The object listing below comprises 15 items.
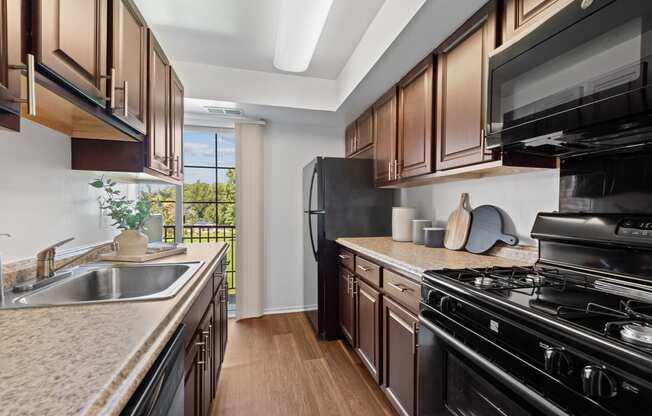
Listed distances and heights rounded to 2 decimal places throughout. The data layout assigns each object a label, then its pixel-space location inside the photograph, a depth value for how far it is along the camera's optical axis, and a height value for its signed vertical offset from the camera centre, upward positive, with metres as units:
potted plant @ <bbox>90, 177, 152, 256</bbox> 1.66 -0.10
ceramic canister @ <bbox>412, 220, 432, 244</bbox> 2.23 -0.17
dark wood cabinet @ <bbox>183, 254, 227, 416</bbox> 1.13 -0.66
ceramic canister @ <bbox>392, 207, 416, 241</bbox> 2.38 -0.14
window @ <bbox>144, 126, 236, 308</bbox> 3.30 +0.23
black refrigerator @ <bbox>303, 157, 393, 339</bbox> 2.60 -0.08
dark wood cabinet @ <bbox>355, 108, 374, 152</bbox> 2.77 +0.73
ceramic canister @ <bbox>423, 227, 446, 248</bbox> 2.04 -0.21
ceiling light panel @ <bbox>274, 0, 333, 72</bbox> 1.67 +1.08
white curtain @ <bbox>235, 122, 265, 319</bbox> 3.20 -0.14
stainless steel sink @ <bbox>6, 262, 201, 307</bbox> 1.22 -0.35
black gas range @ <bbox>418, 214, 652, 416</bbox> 0.63 -0.32
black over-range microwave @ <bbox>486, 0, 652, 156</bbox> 0.80 +0.40
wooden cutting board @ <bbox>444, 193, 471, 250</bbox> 1.91 -0.13
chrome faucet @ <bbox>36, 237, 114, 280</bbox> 1.18 -0.24
